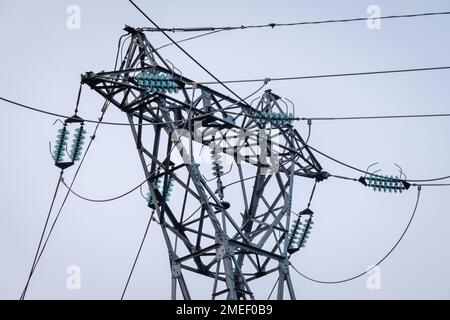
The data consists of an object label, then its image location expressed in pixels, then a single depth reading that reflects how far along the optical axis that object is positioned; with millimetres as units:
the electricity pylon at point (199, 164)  25812
